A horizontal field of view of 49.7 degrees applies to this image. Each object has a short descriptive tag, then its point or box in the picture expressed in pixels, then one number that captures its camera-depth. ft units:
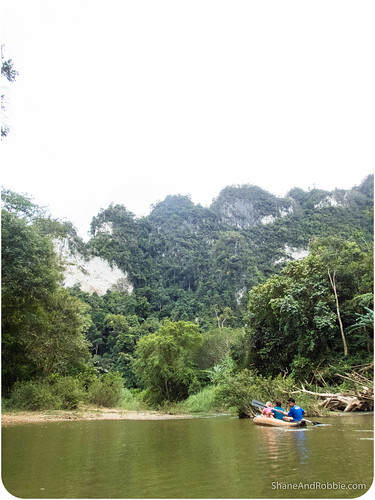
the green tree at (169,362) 65.31
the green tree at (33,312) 31.71
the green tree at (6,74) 22.47
